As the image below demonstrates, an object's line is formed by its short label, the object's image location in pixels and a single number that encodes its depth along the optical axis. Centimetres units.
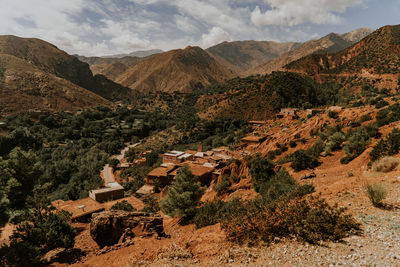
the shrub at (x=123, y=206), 2106
